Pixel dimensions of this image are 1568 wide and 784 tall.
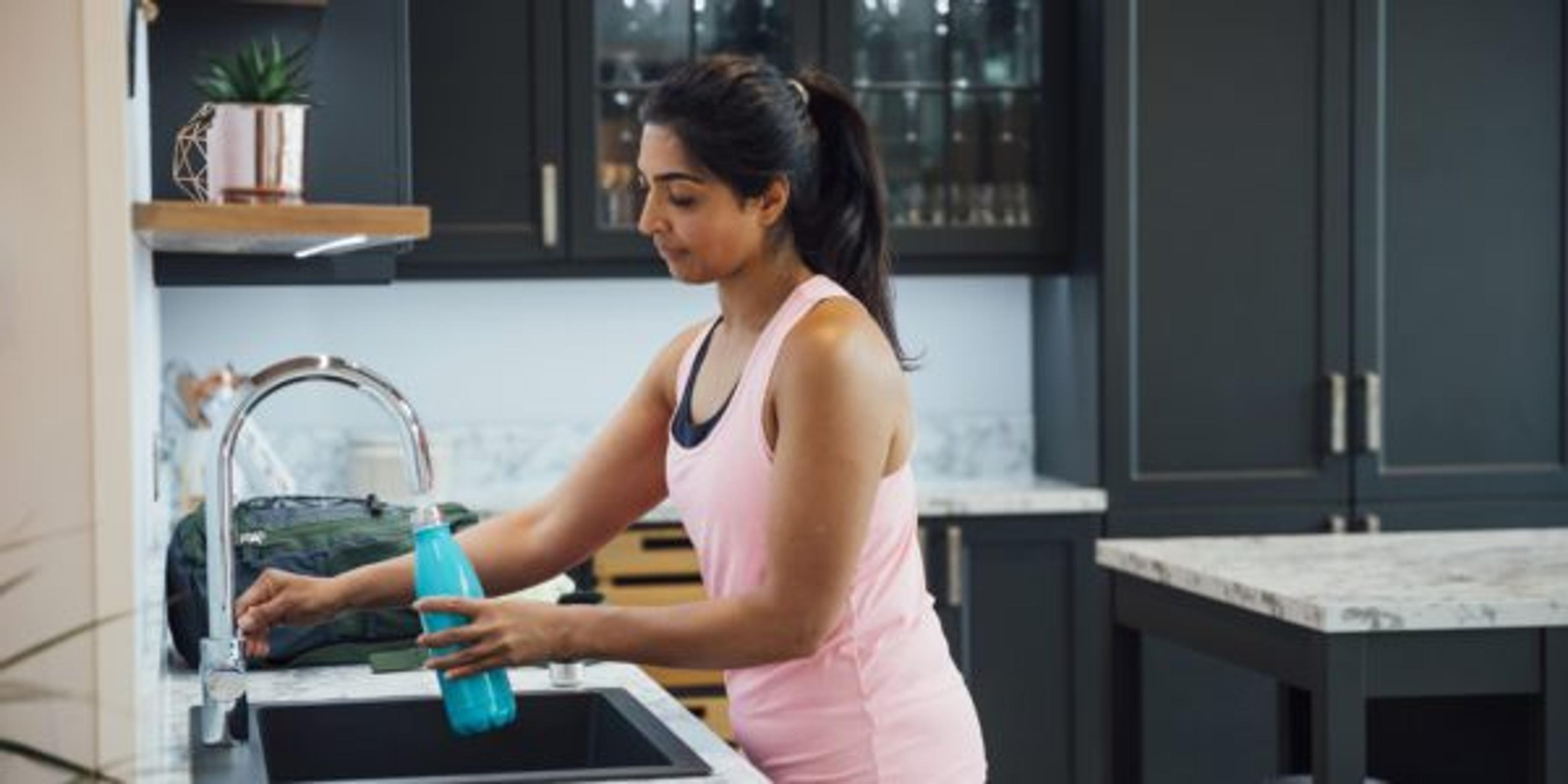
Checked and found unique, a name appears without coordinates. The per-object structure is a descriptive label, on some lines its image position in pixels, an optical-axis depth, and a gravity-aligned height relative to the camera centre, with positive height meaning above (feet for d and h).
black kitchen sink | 7.52 -1.54
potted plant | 6.93 +0.42
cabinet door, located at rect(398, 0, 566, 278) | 15.71 +0.93
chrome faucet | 6.33 -0.74
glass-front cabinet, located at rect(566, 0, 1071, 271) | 16.31 +1.20
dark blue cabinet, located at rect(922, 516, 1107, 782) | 15.97 -2.61
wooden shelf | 6.19 +0.13
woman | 6.57 -0.63
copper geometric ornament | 7.71 +0.42
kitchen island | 10.14 -1.66
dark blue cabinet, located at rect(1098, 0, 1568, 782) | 16.20 -0.10
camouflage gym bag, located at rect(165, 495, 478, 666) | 8.40 -1.07
